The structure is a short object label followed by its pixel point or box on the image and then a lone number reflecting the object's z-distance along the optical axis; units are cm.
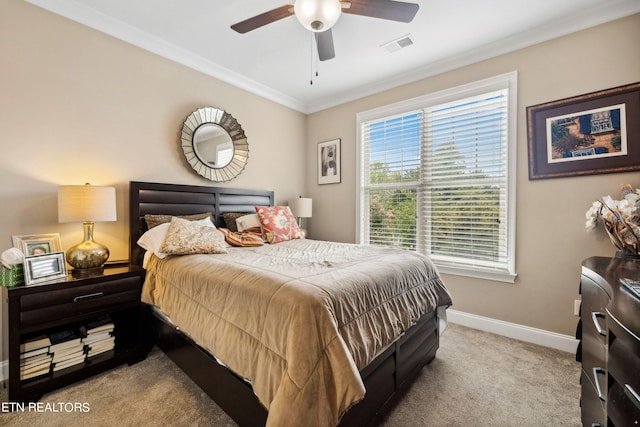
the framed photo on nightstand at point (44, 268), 173
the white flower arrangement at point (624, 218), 179
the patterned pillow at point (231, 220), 310
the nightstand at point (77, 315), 164
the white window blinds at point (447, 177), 266
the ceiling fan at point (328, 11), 156
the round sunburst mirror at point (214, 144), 295
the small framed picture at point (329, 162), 395
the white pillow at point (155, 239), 220
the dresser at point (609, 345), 70
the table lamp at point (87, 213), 194
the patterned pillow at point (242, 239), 262
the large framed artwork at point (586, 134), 206
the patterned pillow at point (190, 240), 214
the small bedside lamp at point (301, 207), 375
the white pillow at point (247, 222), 305
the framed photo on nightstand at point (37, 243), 185
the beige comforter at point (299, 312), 107
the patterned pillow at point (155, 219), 246
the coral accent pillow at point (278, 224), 298
